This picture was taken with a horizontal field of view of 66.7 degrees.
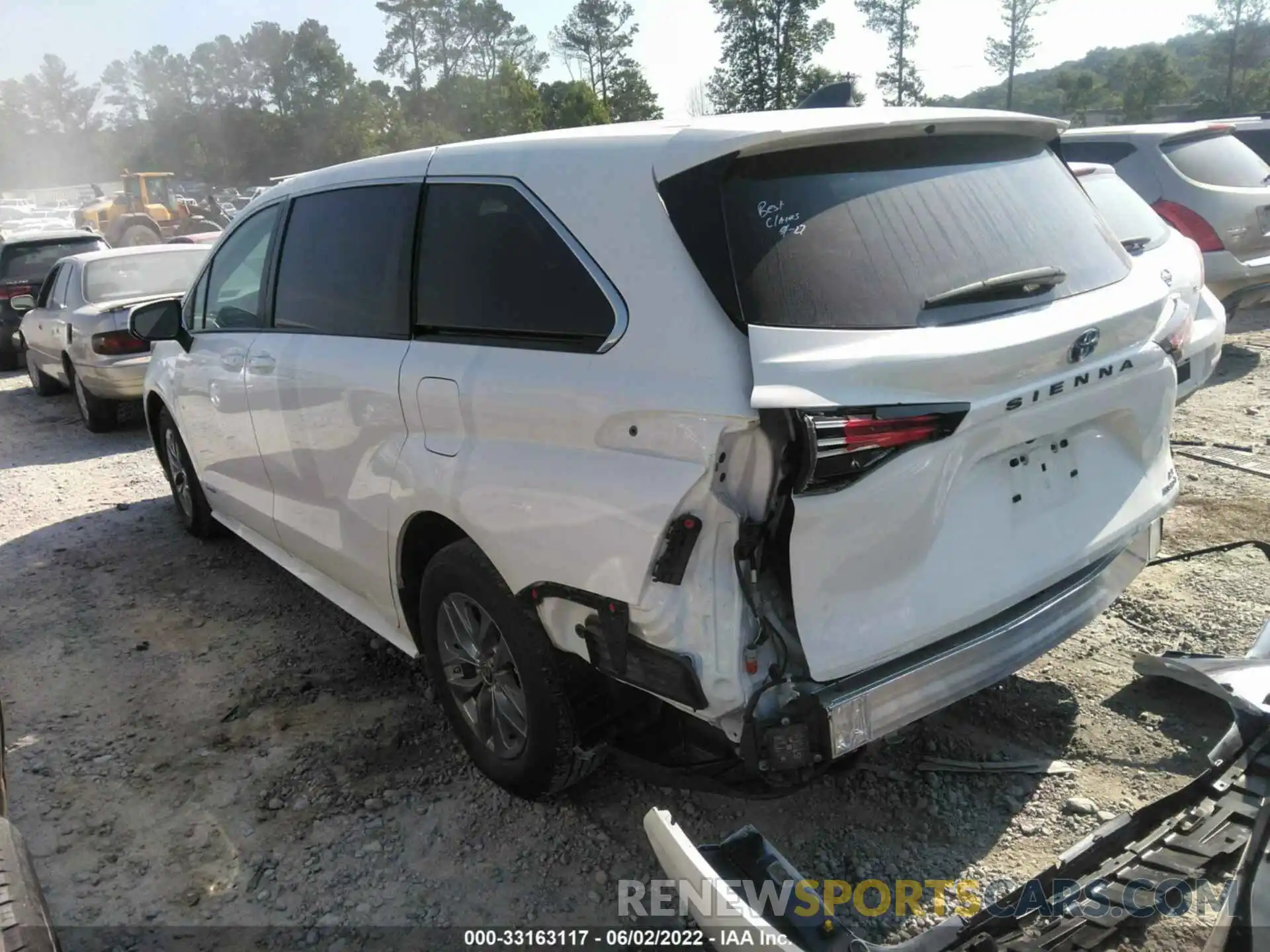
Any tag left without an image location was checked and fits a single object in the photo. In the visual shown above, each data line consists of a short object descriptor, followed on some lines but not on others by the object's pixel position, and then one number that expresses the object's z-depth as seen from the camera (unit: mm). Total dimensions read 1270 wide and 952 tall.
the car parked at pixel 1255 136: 11922
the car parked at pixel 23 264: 12805
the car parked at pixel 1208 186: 7695
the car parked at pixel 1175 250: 4281
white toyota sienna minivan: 2174
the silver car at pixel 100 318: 8203
